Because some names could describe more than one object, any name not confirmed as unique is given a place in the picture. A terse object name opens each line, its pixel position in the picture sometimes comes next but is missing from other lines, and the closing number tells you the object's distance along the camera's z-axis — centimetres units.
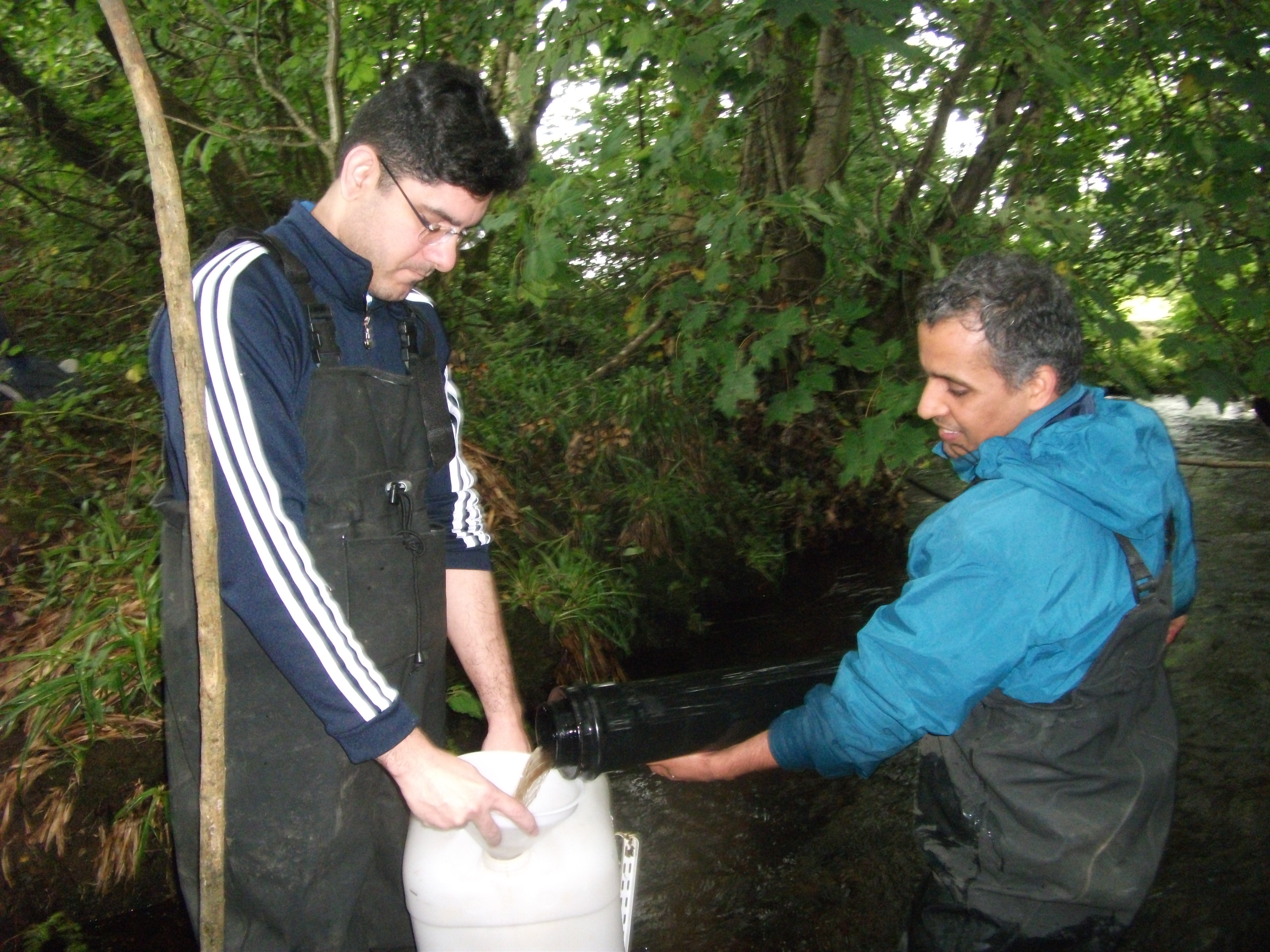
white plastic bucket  166
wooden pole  124
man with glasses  147
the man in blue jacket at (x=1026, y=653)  154
